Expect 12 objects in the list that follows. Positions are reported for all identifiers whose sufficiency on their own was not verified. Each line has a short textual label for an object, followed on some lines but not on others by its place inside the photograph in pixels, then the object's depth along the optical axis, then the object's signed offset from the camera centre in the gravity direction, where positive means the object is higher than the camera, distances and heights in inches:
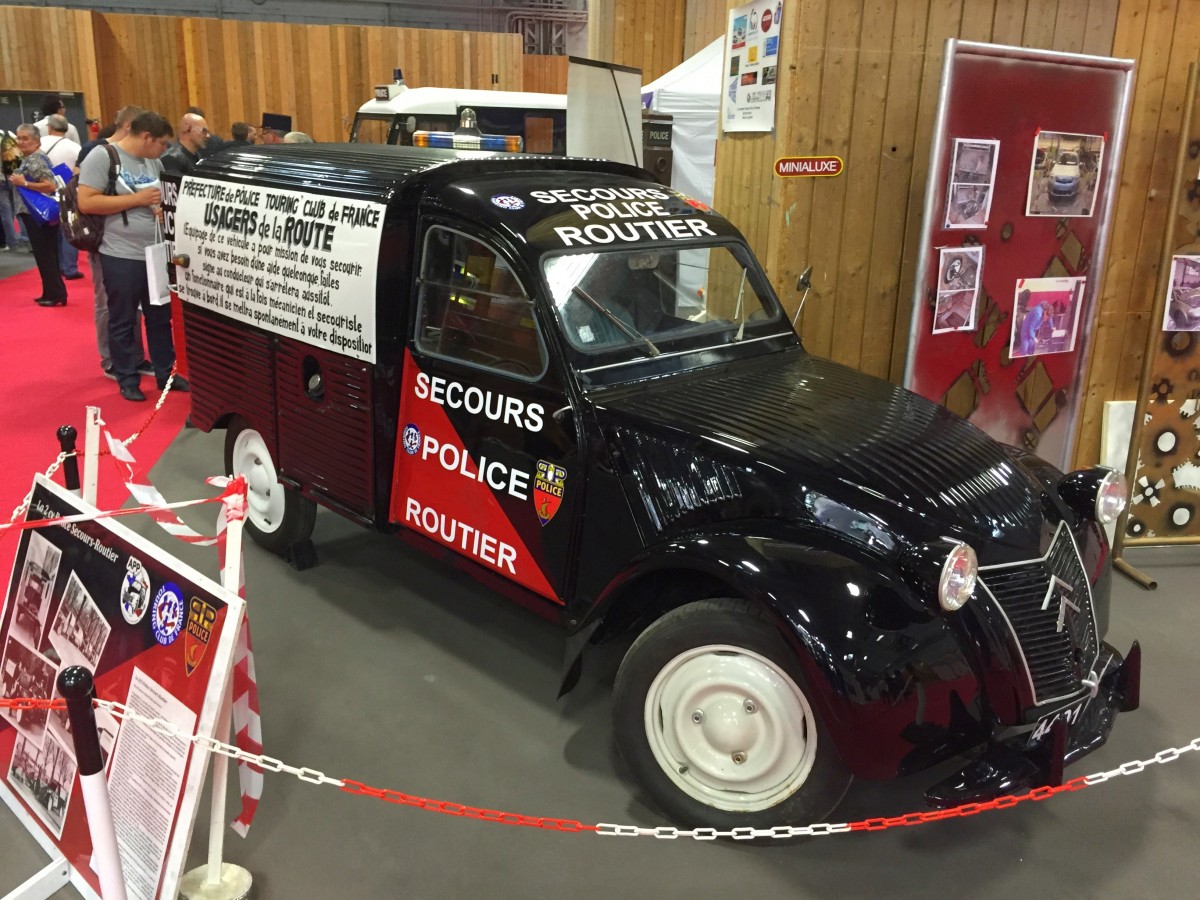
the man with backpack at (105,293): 243.9 -44.0
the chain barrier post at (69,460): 113.6 -38.6
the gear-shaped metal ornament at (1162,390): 178.2 -40.9
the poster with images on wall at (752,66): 167.2 +15.5
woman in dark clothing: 361.1 -34.4
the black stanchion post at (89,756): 68.2 -44.0
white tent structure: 325.1 +13.7
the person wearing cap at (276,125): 434.0 +6.1
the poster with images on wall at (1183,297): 170.9 -22.9
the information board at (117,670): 85.4 -52.3
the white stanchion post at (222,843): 89.1 -67.2
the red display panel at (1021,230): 161.9 -12.0
